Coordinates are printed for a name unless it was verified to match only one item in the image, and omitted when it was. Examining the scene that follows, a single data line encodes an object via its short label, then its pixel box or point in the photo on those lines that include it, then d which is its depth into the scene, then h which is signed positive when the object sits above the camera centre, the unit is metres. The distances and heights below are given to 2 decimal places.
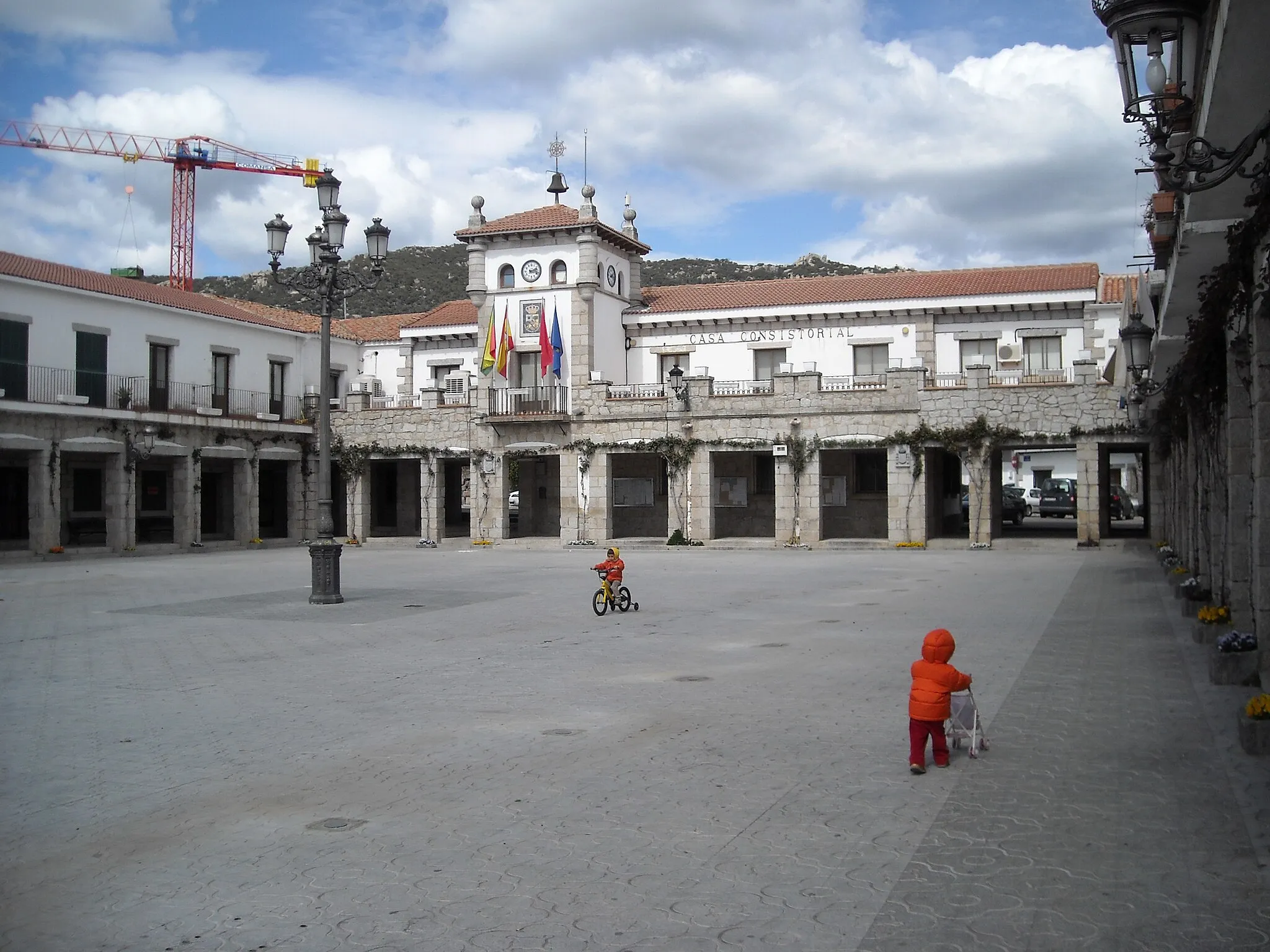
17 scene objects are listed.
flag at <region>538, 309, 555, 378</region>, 36.16 +4.65
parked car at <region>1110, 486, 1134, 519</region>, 44.69 -0.64
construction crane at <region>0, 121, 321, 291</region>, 81.38 +24.74
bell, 42.66 +11.89
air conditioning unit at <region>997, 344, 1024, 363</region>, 34.00 +4.20
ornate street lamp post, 16.67 +3.37
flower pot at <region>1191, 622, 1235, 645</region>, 11.00 -1.45
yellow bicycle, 15.45 -1.50
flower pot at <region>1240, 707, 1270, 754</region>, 6.77 -1.53
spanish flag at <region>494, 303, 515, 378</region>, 37.00 +4.87
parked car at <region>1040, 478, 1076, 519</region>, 47.72 -0.54
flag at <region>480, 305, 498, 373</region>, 36.88 +4.54
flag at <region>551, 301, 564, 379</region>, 36.41 +4.72
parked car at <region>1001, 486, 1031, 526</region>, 43.28 -0.64
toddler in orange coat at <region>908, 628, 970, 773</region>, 6.68 -1.25
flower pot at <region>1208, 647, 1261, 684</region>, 8.90 -1.46
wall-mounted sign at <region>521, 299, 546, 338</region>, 37.25 +5.91
